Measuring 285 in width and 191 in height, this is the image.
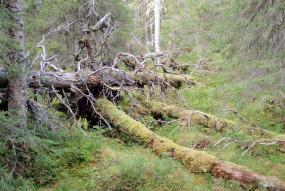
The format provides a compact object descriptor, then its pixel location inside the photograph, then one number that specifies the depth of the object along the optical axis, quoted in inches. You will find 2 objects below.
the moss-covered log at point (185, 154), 298.7
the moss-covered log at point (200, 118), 417.4
